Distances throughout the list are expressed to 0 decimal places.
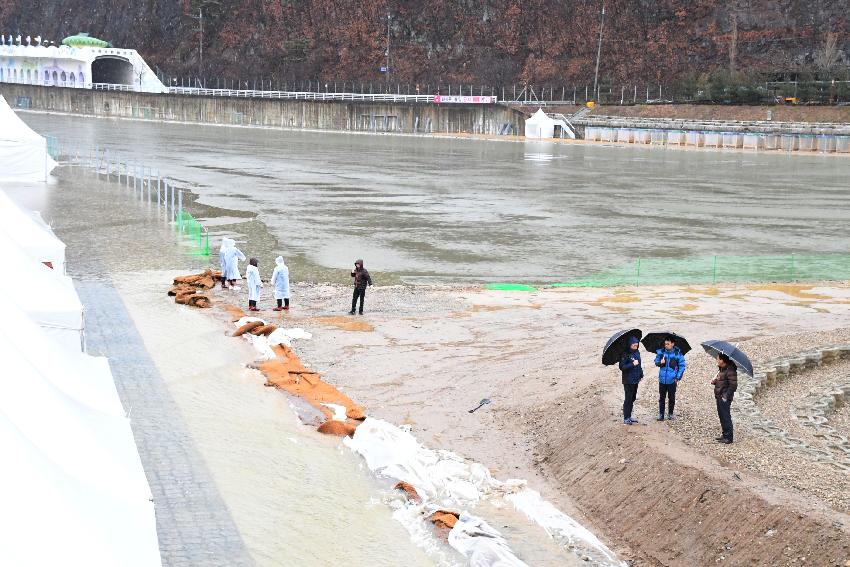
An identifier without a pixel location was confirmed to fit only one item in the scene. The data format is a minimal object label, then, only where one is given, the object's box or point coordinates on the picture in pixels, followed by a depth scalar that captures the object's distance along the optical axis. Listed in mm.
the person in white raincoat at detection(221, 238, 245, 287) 26578
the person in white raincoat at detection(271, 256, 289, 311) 23938
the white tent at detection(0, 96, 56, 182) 45594
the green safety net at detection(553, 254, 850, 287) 30641
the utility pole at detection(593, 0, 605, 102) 116188
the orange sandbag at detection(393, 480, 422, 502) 14125
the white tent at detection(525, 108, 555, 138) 104375
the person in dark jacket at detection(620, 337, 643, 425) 15109
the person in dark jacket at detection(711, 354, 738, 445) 14278
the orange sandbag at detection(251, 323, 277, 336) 21578
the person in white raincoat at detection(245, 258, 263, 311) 23844
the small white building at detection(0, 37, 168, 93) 128750
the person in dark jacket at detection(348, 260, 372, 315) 23641
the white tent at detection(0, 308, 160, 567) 8578
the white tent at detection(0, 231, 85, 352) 17047
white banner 114125
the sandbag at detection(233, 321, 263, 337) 21641
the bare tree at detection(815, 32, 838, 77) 107888
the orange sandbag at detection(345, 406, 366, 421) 16734
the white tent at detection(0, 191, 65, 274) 22359
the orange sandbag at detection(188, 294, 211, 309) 24438
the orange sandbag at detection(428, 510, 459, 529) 13127
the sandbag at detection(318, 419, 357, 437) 16234
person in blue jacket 14977
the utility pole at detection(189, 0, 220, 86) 142375
